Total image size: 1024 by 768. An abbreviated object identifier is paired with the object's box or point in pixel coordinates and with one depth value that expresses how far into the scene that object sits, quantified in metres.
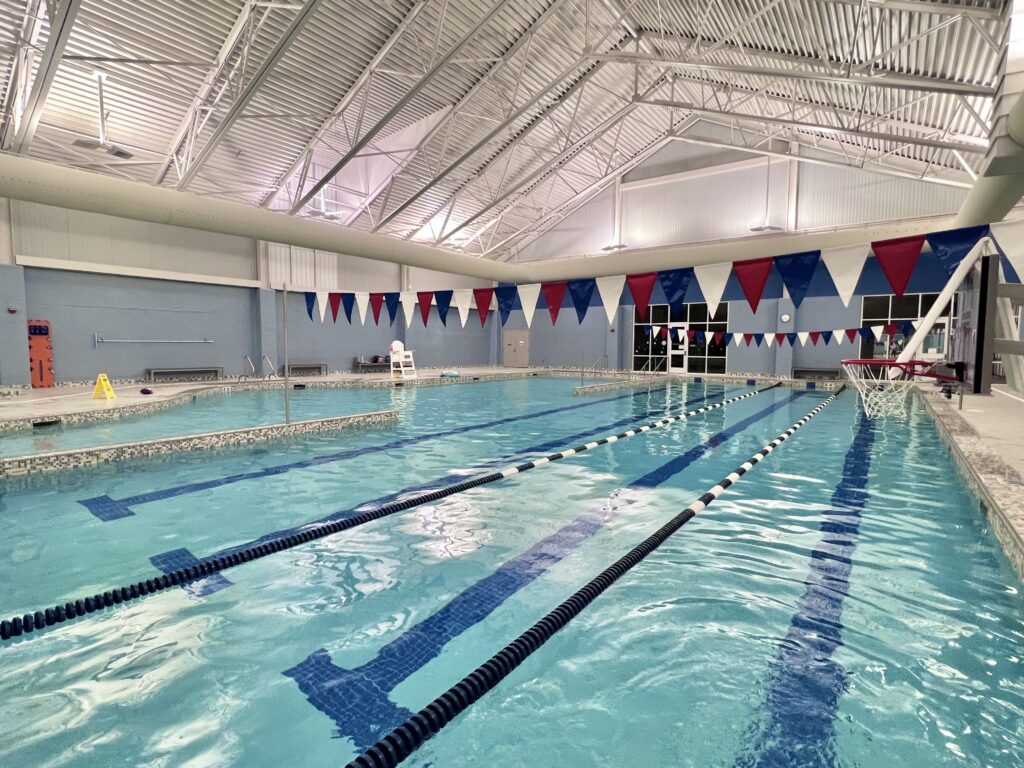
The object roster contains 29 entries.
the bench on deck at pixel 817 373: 15.54
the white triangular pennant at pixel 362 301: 11.07
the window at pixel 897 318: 14.24
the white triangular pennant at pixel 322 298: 12.00
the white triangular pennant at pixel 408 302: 10.96
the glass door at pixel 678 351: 18.73
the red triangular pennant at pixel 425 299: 10.61
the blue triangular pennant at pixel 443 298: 10.44
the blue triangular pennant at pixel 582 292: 8.71
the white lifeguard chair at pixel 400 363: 14.59
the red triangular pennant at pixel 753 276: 6.76
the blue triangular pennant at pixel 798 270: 6.30
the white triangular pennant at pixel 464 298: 10.59
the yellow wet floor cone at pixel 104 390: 9.03
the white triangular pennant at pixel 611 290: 8.32
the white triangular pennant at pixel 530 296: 9.38
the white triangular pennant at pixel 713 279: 7.09
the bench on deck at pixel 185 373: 12.95
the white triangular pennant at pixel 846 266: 5.96
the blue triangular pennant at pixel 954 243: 5.20
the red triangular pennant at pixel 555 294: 9.03
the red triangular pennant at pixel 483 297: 10.20
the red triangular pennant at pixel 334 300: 11.55
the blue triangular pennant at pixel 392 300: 10.92
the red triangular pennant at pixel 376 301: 10.93
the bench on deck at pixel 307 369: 15.97
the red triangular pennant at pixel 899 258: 5.53
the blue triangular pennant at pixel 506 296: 9.76
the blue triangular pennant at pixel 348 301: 11.14
